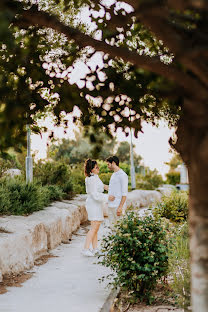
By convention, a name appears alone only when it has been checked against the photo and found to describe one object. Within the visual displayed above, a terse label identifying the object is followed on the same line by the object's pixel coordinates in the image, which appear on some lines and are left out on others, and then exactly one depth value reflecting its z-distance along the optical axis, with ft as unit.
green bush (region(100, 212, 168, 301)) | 18.02
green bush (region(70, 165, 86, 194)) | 57.36
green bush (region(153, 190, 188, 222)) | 42.54
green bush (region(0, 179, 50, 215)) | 29.68
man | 27.55
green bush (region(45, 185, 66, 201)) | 42.43
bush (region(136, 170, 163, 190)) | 88.43
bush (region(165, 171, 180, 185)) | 129.70
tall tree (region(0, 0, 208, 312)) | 6.90
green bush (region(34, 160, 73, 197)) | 49.16
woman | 29.16
